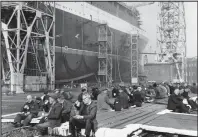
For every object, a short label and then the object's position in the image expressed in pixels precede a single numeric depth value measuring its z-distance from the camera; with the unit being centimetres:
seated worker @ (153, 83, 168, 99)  1161
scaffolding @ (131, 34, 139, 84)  3694
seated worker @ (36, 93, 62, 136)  542
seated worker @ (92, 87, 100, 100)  1210
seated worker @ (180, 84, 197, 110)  860
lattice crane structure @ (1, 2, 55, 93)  1759
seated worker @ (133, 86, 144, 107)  940
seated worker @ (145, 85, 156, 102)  1198
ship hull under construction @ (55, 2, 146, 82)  2389
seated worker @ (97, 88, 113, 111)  819
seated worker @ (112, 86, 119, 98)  1242
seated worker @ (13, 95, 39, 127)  636
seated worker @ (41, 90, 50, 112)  781
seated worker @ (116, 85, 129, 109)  853
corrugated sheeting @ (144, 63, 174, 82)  3634
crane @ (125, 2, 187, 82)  3997
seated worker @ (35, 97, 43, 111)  806
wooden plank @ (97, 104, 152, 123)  659
